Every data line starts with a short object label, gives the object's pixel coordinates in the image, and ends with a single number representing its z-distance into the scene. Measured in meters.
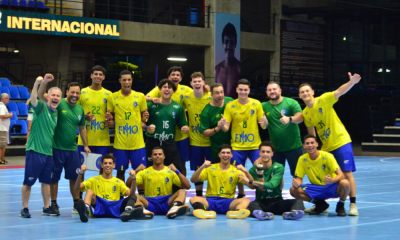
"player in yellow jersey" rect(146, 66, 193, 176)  11.37
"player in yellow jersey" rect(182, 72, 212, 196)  11.29
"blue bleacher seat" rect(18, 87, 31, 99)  25.95
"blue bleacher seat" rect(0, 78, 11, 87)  25.68
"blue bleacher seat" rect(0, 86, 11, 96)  24.94
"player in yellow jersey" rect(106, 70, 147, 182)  10.91
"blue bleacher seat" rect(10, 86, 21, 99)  25.61
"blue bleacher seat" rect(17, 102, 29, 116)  25.05
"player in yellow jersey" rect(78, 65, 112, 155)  10.91
